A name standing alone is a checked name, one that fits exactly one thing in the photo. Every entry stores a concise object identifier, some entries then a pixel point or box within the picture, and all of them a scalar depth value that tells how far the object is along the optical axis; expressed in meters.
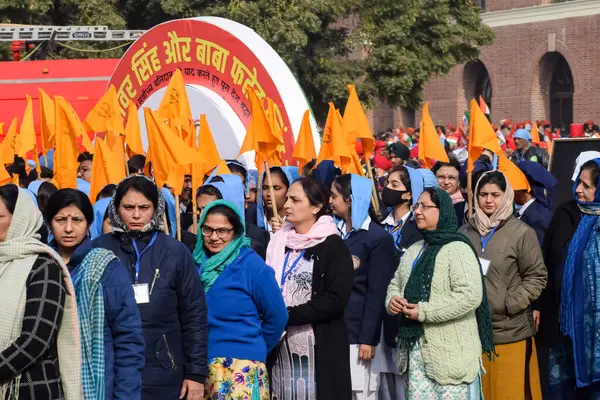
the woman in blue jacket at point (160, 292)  8.11
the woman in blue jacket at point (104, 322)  7.16
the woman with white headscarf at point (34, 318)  6.67
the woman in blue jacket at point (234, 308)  8.76
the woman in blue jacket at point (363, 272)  10.70
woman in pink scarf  9.33
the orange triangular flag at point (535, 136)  26.12
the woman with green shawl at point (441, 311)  9.59
